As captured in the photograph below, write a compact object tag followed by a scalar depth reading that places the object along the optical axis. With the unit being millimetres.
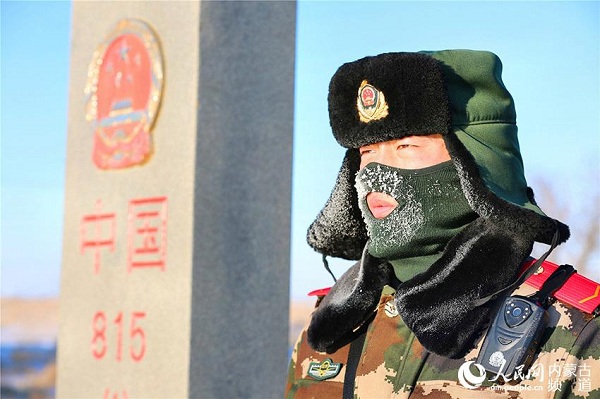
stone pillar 2719
